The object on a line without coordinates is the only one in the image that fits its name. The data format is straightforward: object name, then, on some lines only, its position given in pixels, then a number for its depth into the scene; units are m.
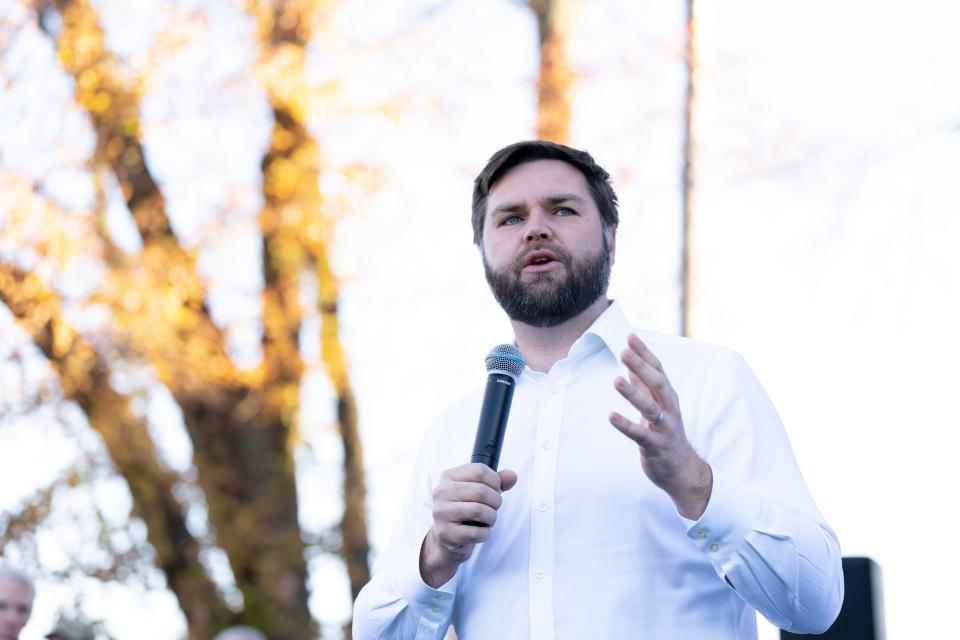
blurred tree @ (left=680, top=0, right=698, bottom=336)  15.66
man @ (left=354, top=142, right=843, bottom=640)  4.43
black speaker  6.57
